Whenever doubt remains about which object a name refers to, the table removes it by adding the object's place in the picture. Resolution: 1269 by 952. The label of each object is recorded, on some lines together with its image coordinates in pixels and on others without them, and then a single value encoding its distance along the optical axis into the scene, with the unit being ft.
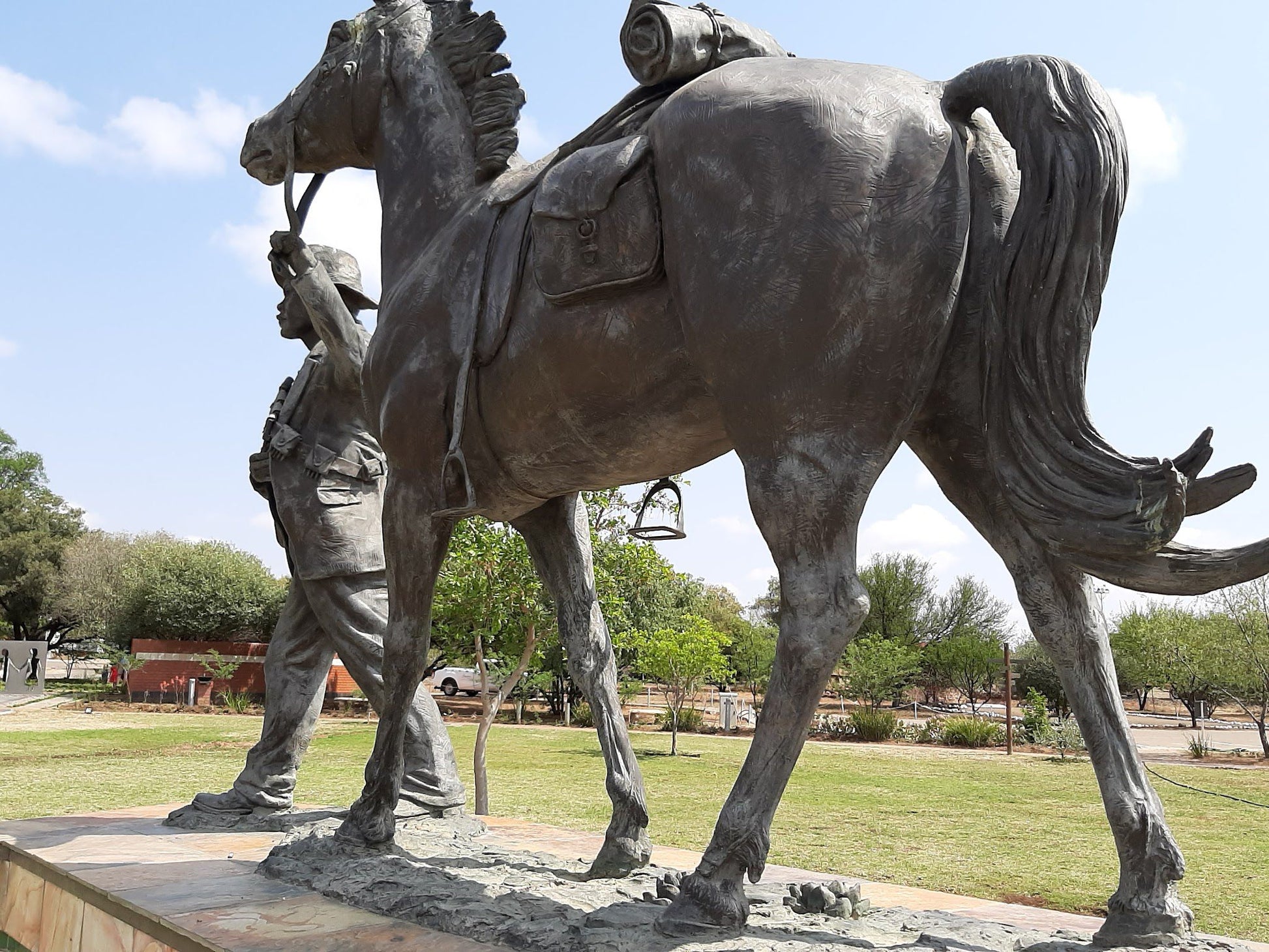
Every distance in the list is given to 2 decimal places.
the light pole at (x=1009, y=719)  68.44
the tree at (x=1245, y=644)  72.54
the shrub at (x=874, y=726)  83.87
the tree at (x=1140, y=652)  89.66
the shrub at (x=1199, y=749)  69.31
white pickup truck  132.87
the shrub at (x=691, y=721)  92.99
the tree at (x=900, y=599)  154.51
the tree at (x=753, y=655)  126.62
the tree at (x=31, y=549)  150.82
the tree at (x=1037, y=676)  120.98
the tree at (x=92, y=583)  138.90
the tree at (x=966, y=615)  159.63
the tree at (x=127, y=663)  103.35
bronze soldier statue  15.78
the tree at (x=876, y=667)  97.71
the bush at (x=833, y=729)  86.74
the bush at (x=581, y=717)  94.42
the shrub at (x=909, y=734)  84.74
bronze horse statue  8.16
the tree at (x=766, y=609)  182.91
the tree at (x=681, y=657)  75.92
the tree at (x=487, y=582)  41.24
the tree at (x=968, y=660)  136.15
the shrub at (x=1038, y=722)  80.69
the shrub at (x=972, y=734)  79.56
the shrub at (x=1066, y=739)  74.13
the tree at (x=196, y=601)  116.26
